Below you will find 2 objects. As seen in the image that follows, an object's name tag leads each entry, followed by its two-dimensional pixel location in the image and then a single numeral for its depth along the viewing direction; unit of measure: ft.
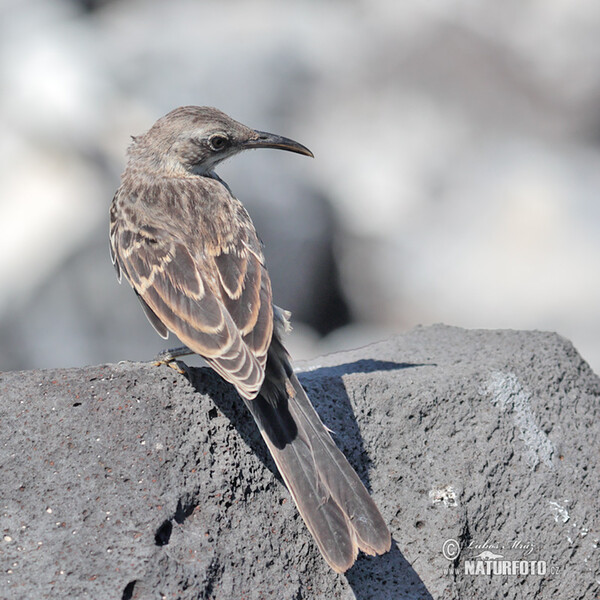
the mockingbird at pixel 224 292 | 23.48
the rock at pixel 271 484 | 22.09
